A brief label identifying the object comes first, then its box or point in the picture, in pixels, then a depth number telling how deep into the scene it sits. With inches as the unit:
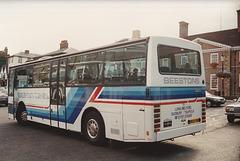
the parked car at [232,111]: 451.8
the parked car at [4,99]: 915.4
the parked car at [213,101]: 797.9
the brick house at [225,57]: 1501.0
